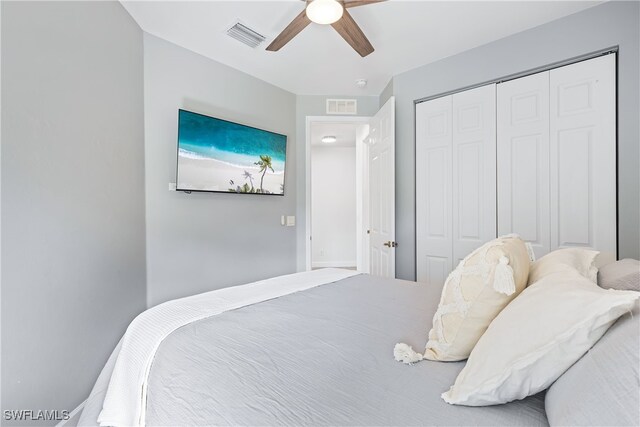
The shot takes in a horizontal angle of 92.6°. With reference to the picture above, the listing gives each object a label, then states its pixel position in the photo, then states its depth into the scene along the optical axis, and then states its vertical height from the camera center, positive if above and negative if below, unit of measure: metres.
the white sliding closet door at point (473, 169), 2.56 +0.36
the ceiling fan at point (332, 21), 1.69 +1.15
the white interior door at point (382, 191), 2.97 +0.21
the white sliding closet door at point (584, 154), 2.05 +0.39
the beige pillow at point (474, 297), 0.83 -0.24
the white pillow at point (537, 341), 0.59 -0.27
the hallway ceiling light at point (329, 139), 5.57 +1.34
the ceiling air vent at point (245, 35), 2.32 +1.39
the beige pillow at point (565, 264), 0.94 -0.18
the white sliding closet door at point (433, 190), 2.81 +0.19
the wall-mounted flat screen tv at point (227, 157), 2.56 +0.51
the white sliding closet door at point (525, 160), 2.31 +0.40
